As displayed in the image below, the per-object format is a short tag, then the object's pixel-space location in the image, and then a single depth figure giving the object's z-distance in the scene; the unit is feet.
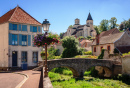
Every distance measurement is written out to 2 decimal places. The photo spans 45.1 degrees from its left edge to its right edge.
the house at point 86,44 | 187.61
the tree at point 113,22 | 219.00
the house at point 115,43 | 90.53
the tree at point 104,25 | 226.87
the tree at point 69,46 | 128.98
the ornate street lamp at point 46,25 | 32.58
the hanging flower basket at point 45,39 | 34.45
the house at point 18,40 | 66.85
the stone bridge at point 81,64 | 69.46
